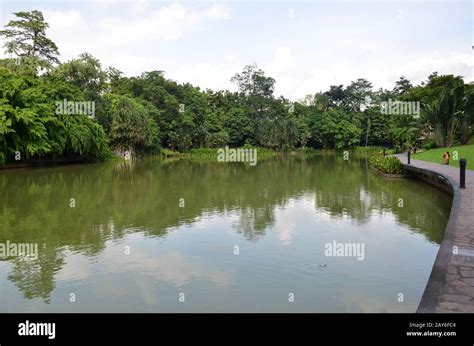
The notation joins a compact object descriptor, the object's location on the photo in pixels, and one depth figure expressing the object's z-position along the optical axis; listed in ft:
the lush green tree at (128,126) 128.88
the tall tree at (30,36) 113.09
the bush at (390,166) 67.70
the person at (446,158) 68.29
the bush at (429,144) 113.50
